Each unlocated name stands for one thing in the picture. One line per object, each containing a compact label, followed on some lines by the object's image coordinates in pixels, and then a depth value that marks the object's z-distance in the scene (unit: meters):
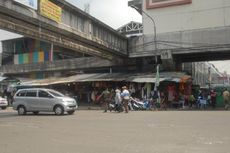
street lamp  34.48
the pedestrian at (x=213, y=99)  34.59
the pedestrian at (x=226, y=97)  32.88
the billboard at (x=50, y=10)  25.45
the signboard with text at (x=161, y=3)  40.33
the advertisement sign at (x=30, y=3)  23.43
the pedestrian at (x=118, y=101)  28.86
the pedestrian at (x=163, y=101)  34.87
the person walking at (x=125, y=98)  28.13
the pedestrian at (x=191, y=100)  34.88
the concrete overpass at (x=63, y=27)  23.77
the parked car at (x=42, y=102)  26.06
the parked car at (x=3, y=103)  36.91
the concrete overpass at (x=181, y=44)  36.62
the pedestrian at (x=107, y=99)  29.90
